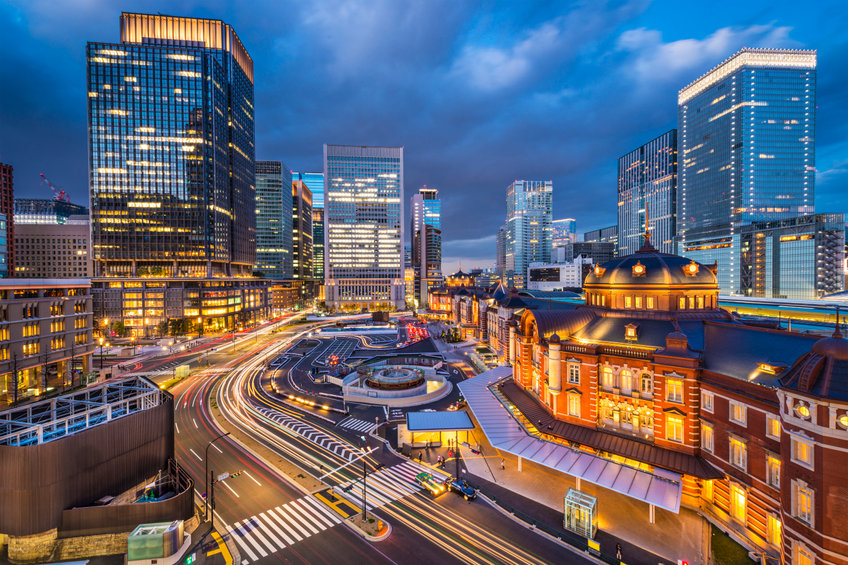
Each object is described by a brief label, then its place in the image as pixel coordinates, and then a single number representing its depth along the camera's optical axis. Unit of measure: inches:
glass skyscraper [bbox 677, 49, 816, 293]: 5536.4
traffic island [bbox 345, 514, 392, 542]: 1097.4
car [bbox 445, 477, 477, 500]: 1289.4
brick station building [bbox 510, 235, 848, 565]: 805.9
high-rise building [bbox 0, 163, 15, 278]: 5187.0
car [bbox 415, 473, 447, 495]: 1338.2
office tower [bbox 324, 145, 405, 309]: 7313.0
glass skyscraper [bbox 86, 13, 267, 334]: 4778.5
